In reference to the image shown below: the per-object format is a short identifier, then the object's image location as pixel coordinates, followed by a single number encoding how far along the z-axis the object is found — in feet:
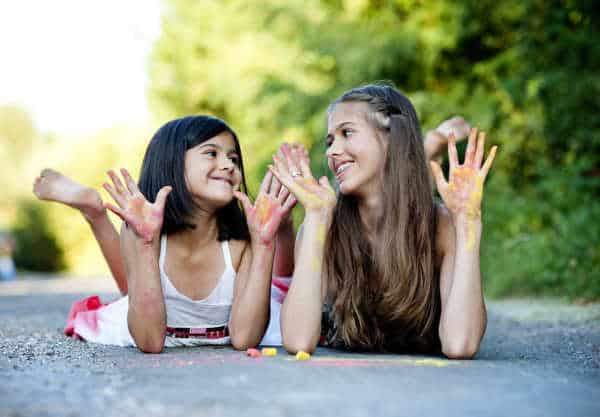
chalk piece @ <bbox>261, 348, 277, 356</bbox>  9.17
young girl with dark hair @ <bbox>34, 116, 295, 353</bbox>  9.84
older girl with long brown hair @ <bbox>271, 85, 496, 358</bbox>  8.95
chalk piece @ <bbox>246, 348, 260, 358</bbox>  9.09
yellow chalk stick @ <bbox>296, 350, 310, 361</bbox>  8.64
